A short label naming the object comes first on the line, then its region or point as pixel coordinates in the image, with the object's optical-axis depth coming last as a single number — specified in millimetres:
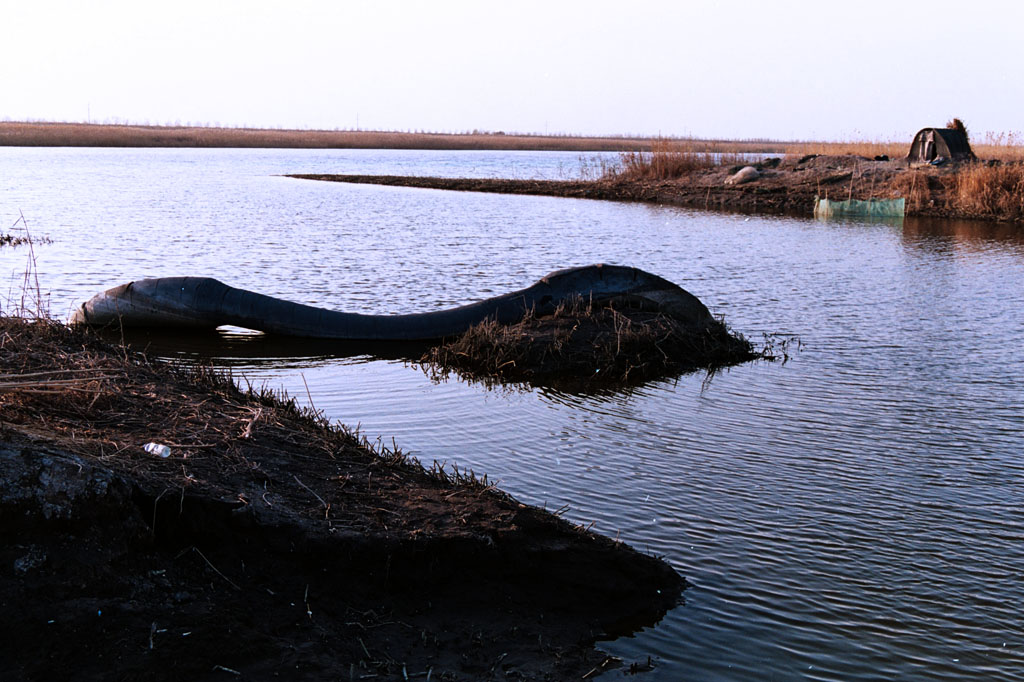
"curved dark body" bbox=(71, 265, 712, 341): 10992
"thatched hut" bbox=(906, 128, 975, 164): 32750
